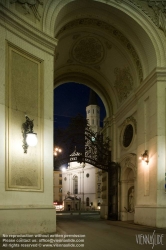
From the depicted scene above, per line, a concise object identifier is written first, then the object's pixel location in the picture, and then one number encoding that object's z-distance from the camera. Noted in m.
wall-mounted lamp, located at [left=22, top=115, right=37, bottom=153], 10.50
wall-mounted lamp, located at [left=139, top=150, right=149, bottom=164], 15.43
